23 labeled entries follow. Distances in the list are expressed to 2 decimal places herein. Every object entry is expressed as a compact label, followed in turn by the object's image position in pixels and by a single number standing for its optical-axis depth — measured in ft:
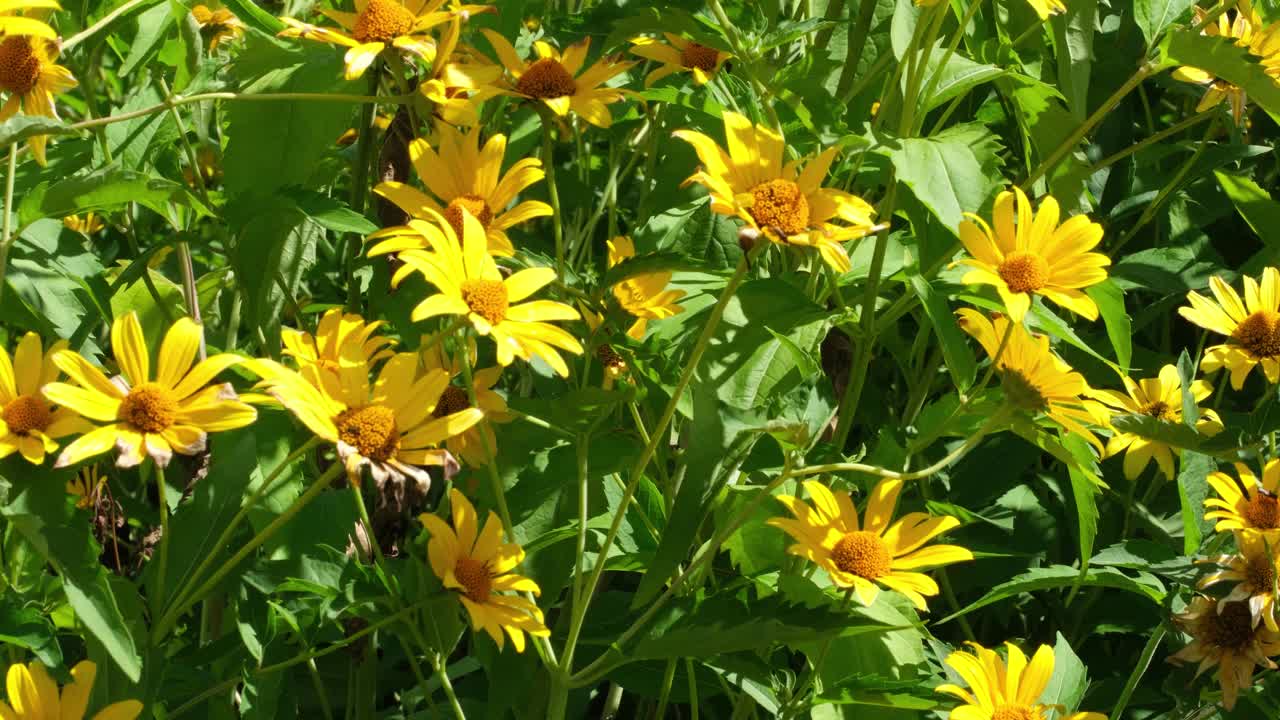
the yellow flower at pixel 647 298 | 3.76
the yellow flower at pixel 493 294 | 2.90
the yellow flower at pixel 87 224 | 6.25
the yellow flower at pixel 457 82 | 3.38
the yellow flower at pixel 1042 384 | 3.50
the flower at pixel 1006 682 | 3.66
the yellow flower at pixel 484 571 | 3.17
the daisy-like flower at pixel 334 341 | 3.30
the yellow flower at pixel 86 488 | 5.28
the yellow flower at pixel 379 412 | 2.84
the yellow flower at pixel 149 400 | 2.85
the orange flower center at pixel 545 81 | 3.61
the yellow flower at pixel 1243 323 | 4.50
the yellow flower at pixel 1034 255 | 3.39
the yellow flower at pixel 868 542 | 3.40
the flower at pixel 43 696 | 3.00
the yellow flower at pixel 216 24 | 4.84
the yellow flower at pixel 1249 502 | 3.90
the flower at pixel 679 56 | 4.17
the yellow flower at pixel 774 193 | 2.98
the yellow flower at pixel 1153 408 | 4.62
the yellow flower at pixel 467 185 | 3.39
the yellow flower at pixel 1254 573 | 3.78
